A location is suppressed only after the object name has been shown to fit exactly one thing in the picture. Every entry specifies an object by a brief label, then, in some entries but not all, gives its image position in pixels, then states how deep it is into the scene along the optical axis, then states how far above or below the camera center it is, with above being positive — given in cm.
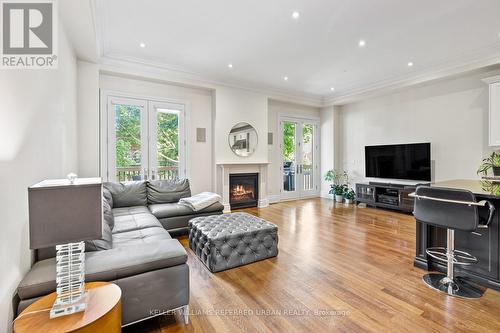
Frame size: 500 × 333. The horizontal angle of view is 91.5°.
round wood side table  116 -77
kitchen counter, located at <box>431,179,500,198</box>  225 -25
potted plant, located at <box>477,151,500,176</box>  419 -1
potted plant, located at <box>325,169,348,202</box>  695 -56
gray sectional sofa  147 -74
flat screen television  542 +6
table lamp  121 -30
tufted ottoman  280 -93
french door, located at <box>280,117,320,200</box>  727 +22
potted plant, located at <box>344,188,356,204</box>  669 -88
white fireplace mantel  574 -25
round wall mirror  597 +63
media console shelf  537 -76
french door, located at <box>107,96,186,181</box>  479 +52
